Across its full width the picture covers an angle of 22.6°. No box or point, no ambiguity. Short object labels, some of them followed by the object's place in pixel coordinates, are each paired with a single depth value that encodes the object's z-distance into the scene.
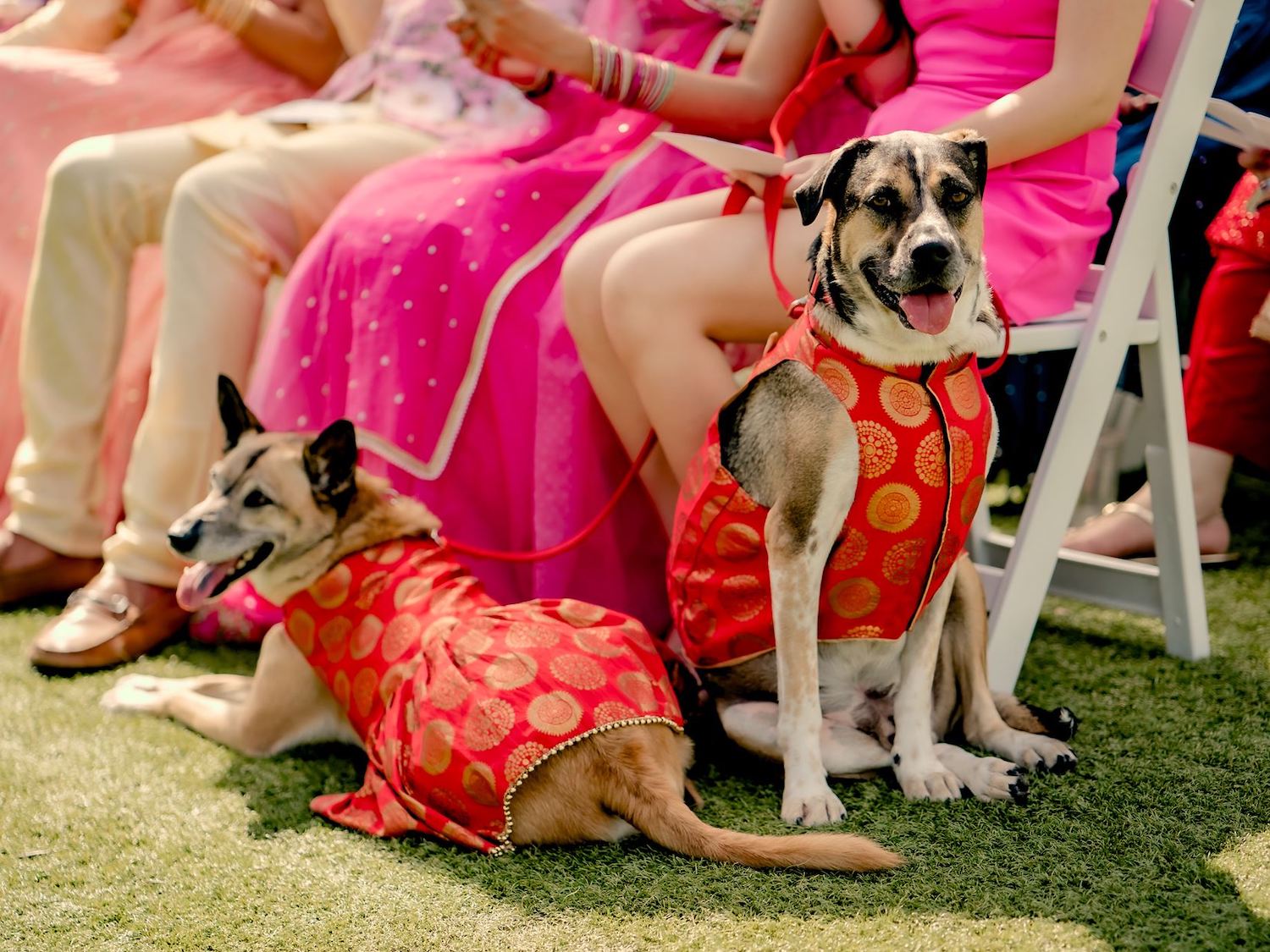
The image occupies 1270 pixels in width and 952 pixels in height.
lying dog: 3.19
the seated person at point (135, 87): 4.19
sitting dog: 3.23
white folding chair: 3.45
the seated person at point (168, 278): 3.80
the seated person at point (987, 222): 3.37
